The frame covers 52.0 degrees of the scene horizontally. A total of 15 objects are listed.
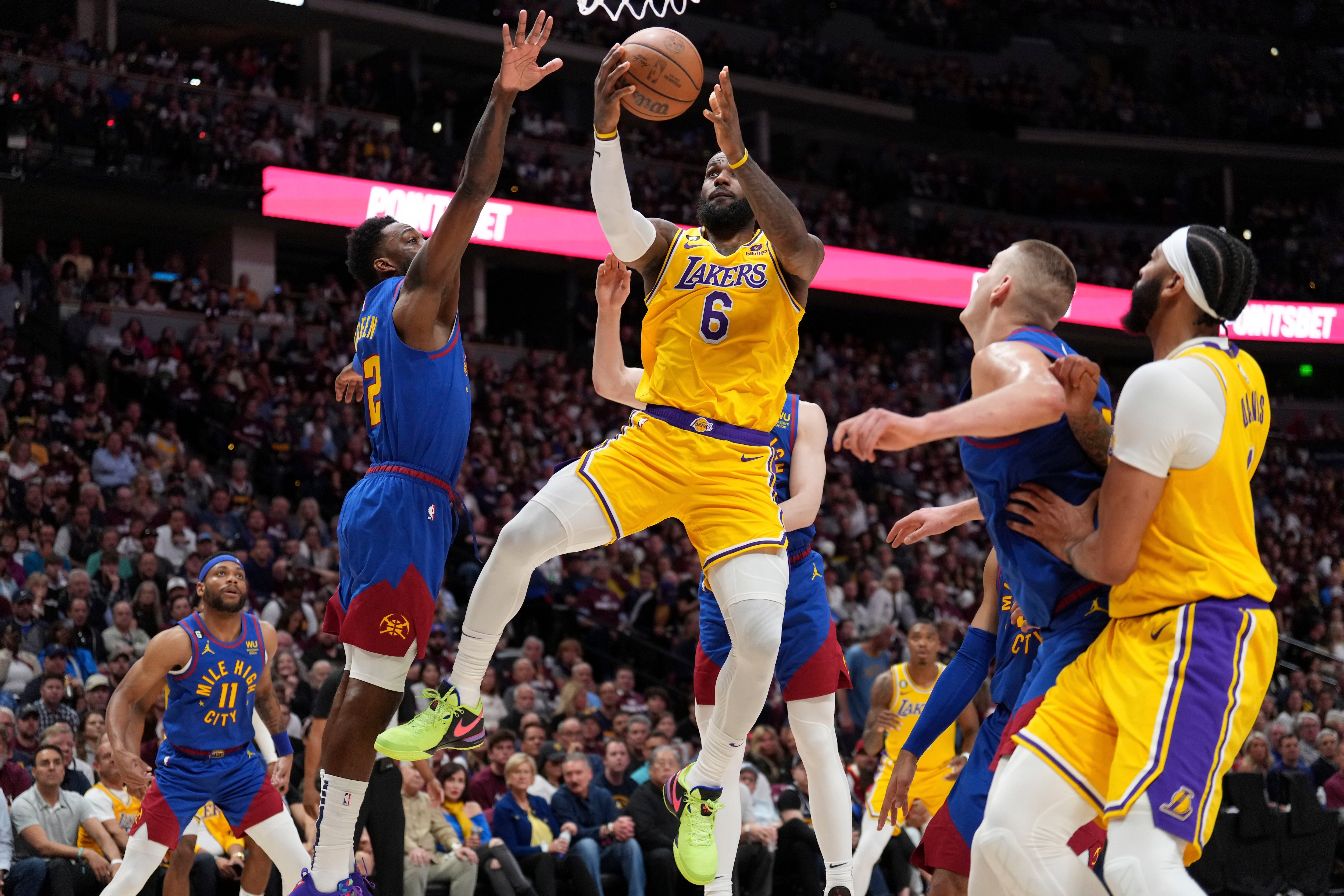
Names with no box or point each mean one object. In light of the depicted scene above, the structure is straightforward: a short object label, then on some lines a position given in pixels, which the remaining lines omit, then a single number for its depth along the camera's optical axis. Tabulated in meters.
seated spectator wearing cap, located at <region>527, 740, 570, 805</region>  11.05
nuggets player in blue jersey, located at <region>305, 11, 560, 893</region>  5.25
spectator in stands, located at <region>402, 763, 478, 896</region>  9.55
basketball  5.73
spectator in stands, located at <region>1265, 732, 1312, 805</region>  13.59
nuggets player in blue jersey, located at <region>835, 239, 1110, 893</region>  3.88
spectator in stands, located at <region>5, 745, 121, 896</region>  8.61
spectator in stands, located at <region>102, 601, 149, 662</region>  11.72
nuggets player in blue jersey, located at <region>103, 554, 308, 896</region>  7.71
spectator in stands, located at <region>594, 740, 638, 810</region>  11.17
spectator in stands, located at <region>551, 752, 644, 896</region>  10.31
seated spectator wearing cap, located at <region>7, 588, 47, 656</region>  11.75
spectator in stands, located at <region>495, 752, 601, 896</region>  10.09
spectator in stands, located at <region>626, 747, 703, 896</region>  10.49
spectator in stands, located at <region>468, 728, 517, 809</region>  11.03
